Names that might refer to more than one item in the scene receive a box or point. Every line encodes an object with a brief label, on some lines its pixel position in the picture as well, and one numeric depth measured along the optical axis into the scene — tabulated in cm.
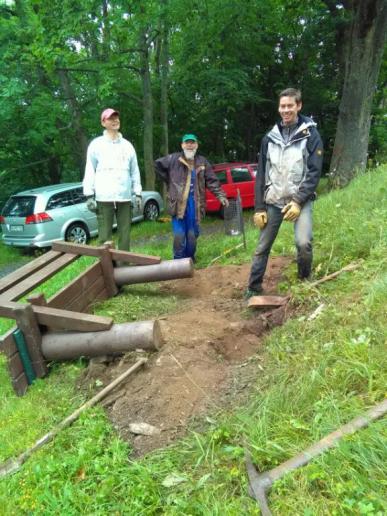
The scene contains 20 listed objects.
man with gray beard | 538
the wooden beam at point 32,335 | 310
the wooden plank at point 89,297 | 392
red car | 1219
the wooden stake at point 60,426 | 244
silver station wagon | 977
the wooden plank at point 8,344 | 304
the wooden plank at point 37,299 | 327
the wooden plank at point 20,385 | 313
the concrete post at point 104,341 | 302
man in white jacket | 505
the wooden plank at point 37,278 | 343
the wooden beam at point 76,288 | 362
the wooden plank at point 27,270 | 374
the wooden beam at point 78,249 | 449
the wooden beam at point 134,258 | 449
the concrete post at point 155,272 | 434
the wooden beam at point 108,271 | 450
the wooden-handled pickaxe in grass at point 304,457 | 185
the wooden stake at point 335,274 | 375
